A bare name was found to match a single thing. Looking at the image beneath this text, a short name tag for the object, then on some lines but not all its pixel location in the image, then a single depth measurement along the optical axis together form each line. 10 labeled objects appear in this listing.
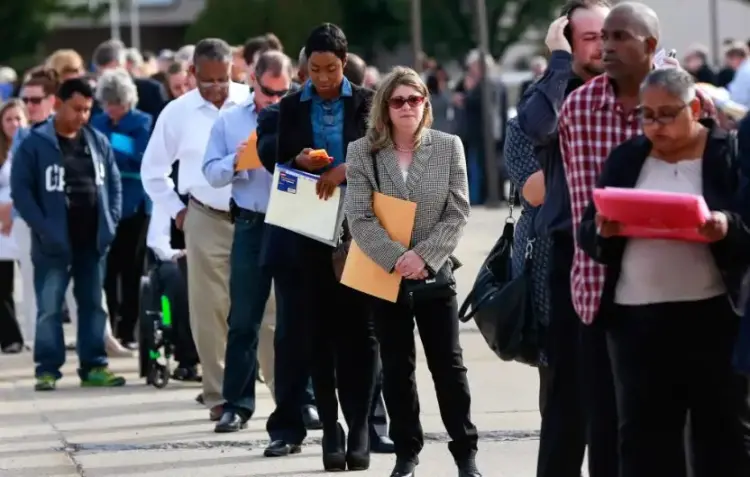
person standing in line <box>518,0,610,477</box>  12.87
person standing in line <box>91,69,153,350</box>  26.45
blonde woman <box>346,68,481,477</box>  15.52
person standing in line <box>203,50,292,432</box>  18.61
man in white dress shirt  20.16
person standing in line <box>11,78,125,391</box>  23.20
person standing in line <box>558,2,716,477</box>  12.05
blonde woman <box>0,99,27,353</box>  27.61
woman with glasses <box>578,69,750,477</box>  11.45
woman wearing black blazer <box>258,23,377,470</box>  16.75
